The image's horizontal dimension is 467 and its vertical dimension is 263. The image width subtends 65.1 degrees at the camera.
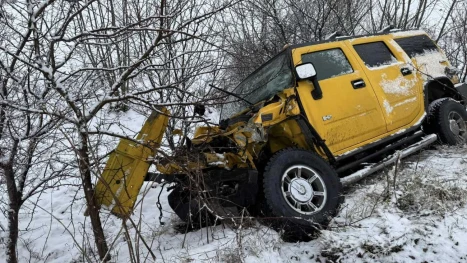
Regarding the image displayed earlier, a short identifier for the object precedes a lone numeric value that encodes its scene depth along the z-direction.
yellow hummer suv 3.54
